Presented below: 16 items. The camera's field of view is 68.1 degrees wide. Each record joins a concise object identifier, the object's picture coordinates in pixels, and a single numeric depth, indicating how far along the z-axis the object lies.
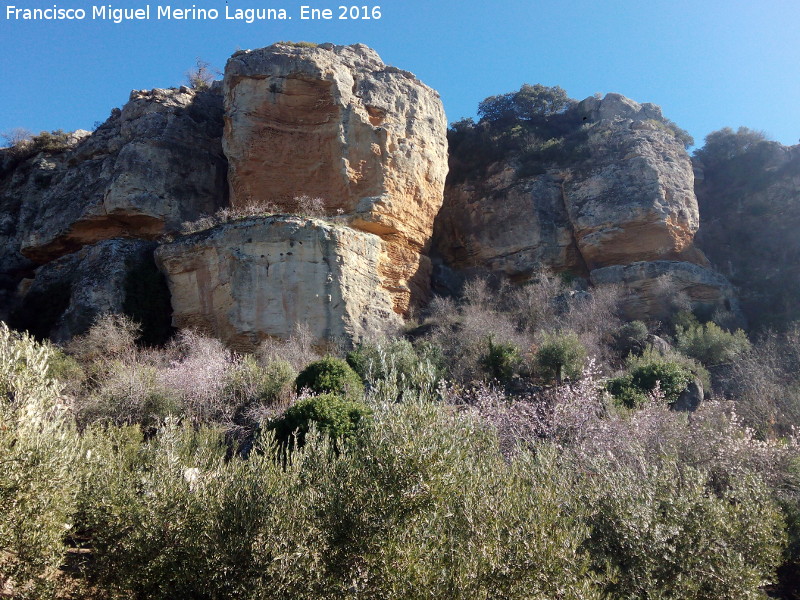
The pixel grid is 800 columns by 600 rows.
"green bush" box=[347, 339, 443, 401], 14.49
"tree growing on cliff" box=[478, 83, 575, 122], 31.48
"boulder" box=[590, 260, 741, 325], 22.17
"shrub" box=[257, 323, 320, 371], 16.02
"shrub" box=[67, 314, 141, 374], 16.73
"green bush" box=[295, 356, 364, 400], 12.53
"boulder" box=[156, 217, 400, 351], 17.44
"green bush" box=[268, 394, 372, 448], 9.48
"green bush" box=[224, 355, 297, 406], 13.49
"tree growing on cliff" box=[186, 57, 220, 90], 28.12
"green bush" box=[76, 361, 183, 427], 12.11
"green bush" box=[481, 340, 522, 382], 16.11
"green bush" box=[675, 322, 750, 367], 18.38
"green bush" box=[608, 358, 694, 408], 13.83
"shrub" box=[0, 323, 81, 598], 5.32
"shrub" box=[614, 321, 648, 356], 18.66
